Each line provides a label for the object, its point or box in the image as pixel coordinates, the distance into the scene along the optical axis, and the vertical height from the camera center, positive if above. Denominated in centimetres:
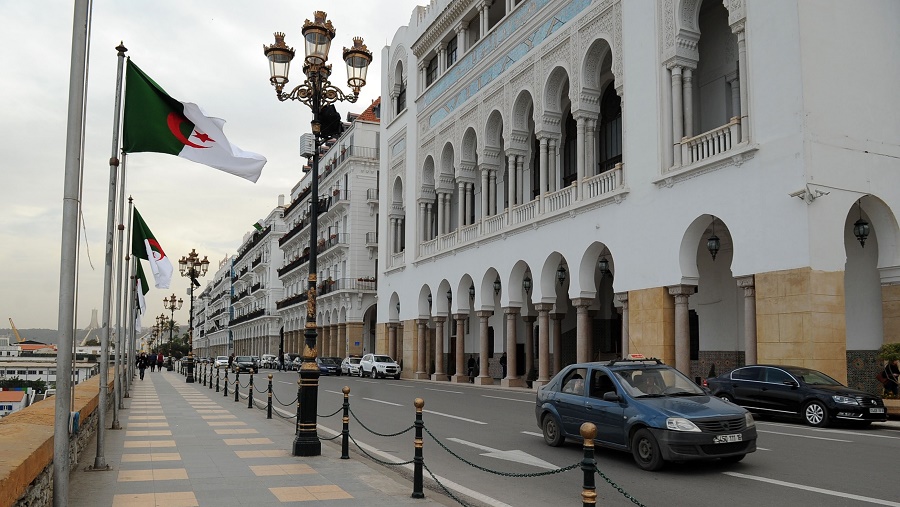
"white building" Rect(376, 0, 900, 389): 1905 +433
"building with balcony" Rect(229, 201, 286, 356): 9156 +376
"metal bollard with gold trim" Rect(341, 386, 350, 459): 1129 -181
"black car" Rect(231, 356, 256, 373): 5897 -328
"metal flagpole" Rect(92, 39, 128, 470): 1109 +109
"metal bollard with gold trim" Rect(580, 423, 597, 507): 544 -106
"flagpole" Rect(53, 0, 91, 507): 602 +32
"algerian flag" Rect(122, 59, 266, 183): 905 +226
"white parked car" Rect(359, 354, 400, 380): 4256 -258
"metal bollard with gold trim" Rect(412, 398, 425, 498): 848 -166
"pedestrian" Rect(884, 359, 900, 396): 1816 -136
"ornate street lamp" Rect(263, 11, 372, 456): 1156 +424
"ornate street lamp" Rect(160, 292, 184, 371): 7025 +165
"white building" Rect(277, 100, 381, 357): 6012 +651
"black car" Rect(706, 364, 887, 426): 1552 -162
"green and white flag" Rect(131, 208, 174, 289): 1950 +182
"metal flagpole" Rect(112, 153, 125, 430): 1390 +79
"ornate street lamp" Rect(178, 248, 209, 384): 4275 +310
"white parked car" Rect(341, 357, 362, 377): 4648 -281
